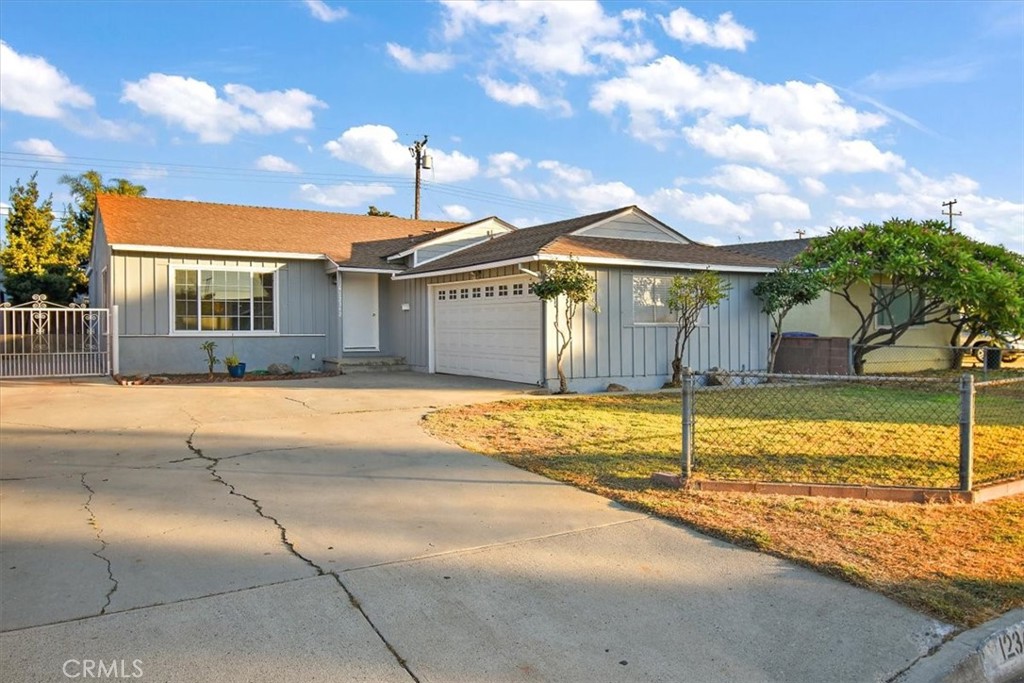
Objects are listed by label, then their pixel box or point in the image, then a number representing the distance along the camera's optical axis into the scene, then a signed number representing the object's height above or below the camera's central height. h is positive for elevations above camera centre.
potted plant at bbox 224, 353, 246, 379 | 16.19 -0.90
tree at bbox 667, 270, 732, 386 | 13.87 +0.56
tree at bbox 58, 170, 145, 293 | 27.62 +5.06
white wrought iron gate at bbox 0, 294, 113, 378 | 15.15 -0.38
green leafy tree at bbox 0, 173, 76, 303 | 24.92 +2.67
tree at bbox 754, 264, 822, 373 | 15.46 +0.87
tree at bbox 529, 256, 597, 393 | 12.70 +0.68
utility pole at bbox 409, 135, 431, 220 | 37.66 +9.46
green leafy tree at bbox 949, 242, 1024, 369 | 14.95 +0.71
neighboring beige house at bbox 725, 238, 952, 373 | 19.30 -0.06
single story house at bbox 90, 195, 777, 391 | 14.31 +0.84
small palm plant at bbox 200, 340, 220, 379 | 16.34 -0.64
